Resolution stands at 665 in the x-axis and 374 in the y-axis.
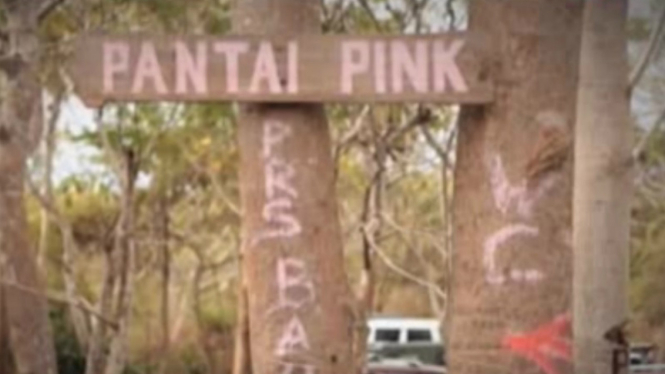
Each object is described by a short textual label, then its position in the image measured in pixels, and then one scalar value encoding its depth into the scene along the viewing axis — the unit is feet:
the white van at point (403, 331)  91.81
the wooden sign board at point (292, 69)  15.70
